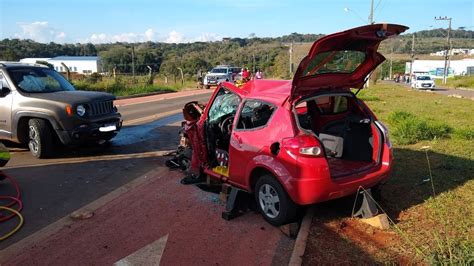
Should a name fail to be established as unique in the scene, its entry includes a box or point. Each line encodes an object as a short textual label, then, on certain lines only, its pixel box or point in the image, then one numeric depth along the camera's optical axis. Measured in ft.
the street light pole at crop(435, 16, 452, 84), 202.37
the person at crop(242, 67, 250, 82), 95.11
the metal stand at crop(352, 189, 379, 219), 15.96
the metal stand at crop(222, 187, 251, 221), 16.93
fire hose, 16.19
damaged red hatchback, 14.83
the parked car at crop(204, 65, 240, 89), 114.01
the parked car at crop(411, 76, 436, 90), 142.28
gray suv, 26.13
